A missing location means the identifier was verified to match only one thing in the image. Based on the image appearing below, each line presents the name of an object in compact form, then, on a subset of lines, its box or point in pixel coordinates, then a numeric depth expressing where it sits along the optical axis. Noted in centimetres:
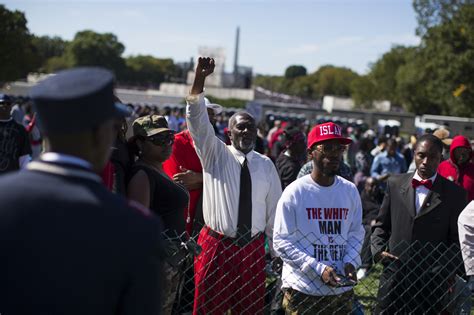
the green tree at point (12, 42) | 3022
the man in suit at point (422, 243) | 480
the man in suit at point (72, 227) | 182
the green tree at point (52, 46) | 14092
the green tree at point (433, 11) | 4809
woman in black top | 400
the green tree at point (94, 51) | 12231
